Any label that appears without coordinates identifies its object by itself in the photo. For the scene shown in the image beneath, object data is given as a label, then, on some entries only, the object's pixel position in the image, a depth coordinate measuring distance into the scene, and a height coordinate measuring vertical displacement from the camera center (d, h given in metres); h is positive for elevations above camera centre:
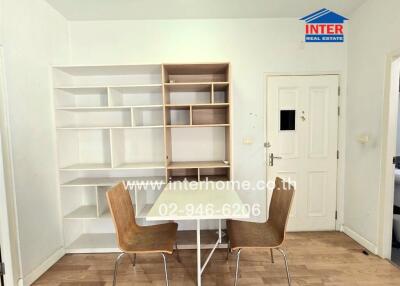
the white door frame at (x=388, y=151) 2.18 -0.26
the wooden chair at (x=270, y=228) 1.77 -0.91
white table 1.56 -0.59
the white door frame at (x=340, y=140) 2.81 -0.19
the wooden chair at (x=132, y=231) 1.76 -0.92
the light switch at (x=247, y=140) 2.86 -0.17
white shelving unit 2.60 -0.14
